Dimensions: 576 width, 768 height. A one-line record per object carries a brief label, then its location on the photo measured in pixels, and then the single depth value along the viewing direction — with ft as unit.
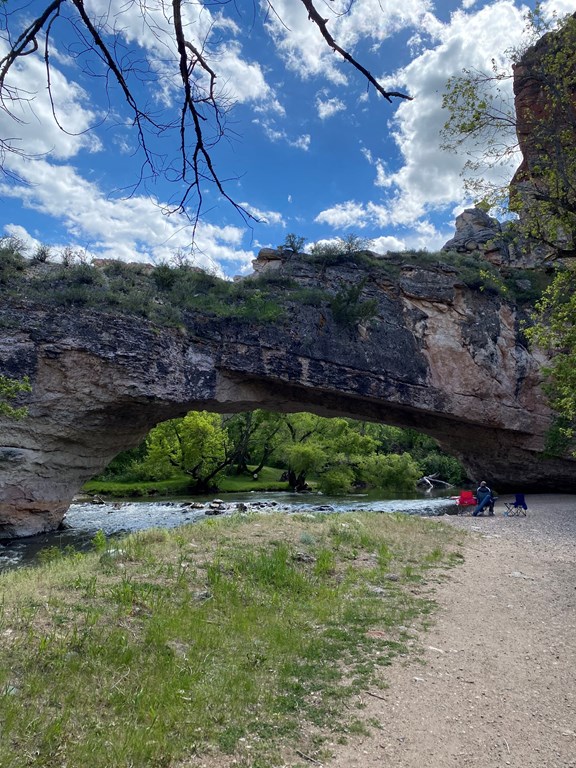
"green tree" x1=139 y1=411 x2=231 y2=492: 119.85
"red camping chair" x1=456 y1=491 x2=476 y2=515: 76.00
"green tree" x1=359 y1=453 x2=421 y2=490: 128.88
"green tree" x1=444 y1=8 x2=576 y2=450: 28.25
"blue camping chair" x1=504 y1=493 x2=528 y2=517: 62.64
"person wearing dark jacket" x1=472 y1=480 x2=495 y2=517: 63.22
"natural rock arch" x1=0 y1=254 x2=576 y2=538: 59.72
